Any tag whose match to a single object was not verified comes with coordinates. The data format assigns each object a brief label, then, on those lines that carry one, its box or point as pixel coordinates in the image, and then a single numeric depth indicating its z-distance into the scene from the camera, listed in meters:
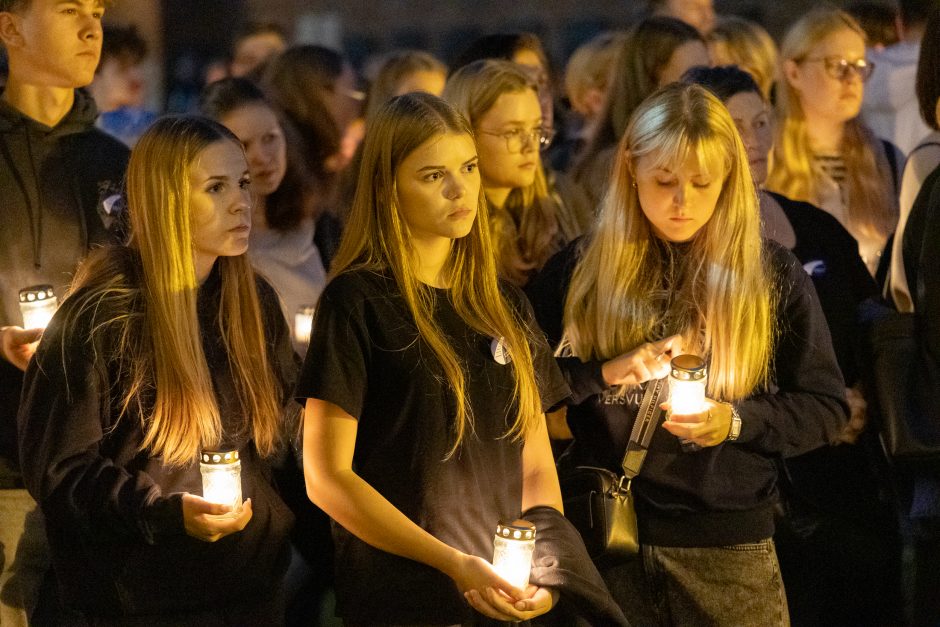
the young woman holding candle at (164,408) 5.99
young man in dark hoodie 7.41
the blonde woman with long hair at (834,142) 10.22
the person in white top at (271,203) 9.49
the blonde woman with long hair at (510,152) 8.84
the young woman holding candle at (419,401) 5.83
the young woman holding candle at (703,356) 6.73
